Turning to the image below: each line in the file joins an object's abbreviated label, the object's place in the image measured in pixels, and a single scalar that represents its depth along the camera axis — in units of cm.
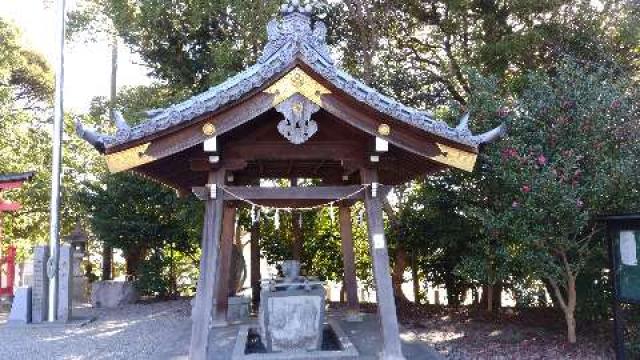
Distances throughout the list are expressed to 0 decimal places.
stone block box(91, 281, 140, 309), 1450
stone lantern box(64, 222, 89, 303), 1543
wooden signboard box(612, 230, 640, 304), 582
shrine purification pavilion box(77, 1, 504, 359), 547
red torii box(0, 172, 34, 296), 1284
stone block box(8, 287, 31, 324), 1126
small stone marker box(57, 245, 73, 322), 1152
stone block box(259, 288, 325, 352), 656
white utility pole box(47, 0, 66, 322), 1139
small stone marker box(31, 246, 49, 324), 1141
